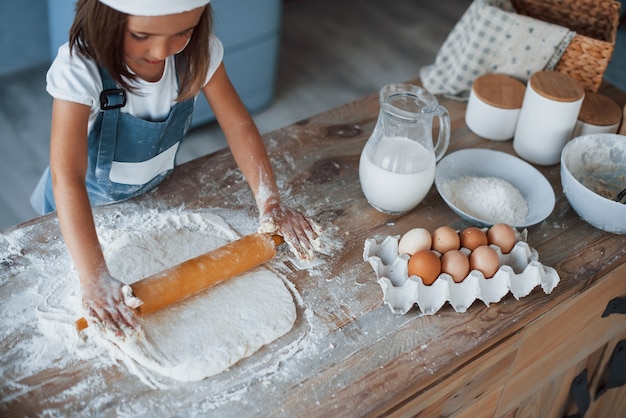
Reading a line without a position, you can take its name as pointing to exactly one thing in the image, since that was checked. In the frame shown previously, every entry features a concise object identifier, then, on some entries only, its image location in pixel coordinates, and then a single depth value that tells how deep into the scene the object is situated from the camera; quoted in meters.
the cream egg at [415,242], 1.12
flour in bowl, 1.27
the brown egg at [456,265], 1.09
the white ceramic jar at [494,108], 1.46
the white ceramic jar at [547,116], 1.38
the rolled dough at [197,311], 0.96
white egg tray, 1.08
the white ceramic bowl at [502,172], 1.33
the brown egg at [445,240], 1.12
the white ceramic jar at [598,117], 1.46
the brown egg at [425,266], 1.08
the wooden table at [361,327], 0.93
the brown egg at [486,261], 1.10
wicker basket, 1.53
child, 0.97
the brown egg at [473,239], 1.14
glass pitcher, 1.19
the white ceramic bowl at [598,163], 1.36
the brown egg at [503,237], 1.15
